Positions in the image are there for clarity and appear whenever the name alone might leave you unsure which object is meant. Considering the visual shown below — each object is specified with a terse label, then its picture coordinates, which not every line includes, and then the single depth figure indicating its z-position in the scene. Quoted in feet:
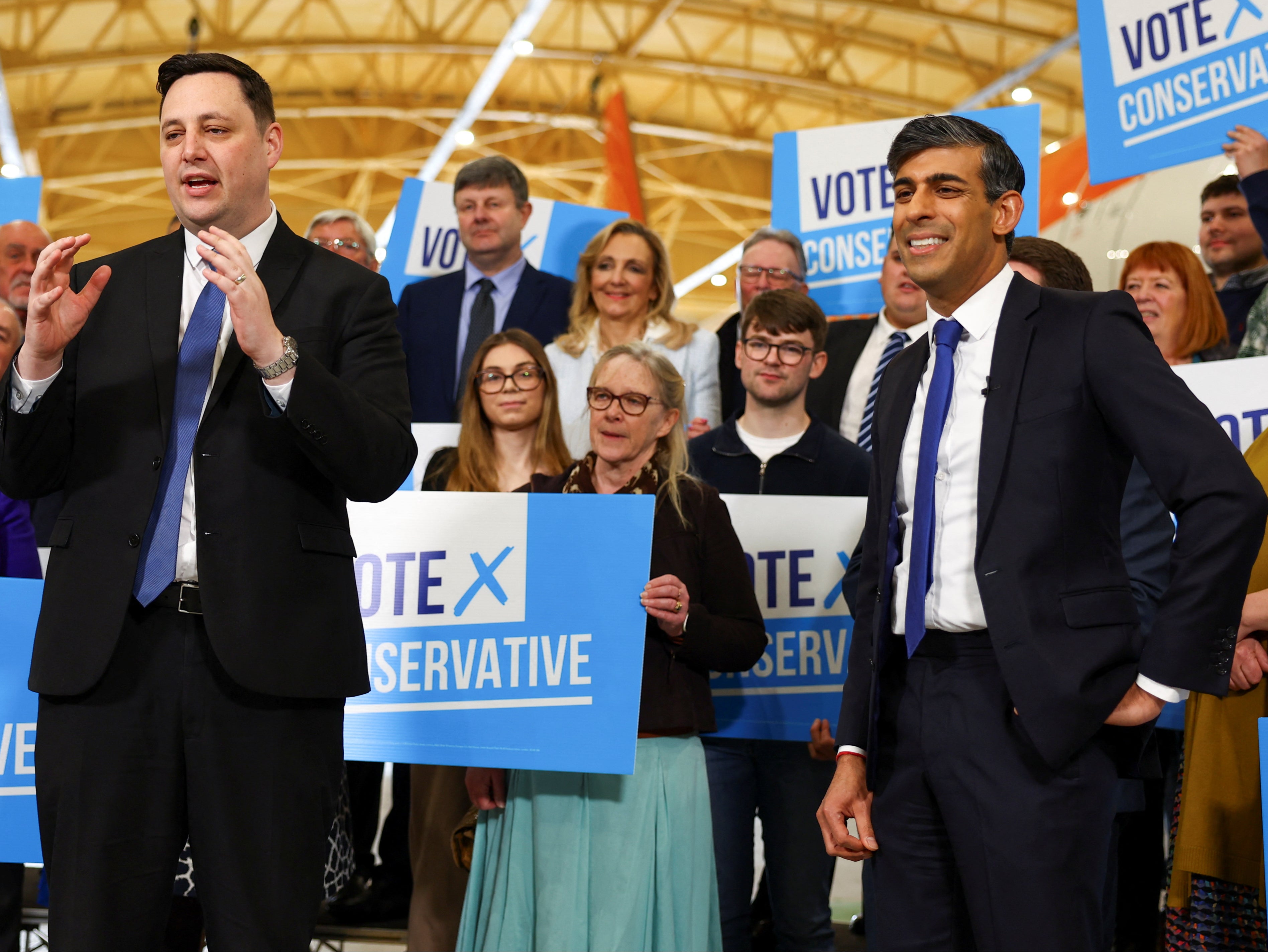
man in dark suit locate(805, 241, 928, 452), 12.79
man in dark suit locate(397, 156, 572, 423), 13.51
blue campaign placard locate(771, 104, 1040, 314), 14.88
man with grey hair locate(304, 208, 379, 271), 13.98
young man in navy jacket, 9.80
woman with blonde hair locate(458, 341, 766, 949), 8.71
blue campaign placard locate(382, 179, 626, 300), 16.17
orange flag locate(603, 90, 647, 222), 23.62
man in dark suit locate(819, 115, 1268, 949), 5.60
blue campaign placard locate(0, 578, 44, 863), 8.25
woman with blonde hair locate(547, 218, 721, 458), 12.67
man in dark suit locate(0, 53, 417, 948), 5.50
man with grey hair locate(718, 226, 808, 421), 13.64
